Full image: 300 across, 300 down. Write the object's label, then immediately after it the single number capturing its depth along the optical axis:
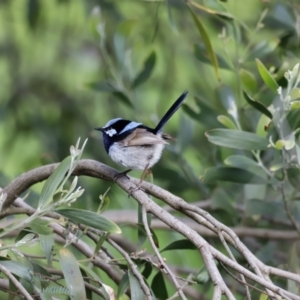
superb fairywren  5.47
